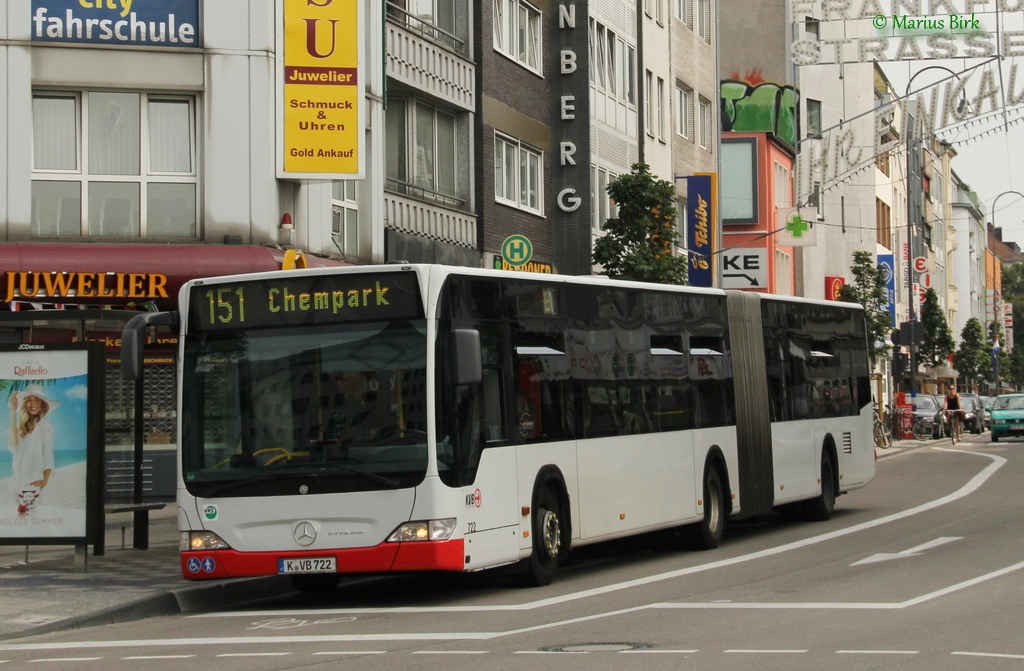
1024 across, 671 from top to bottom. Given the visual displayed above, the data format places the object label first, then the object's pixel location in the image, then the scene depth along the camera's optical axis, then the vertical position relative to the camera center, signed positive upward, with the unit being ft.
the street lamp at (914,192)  184.96 +33.67
